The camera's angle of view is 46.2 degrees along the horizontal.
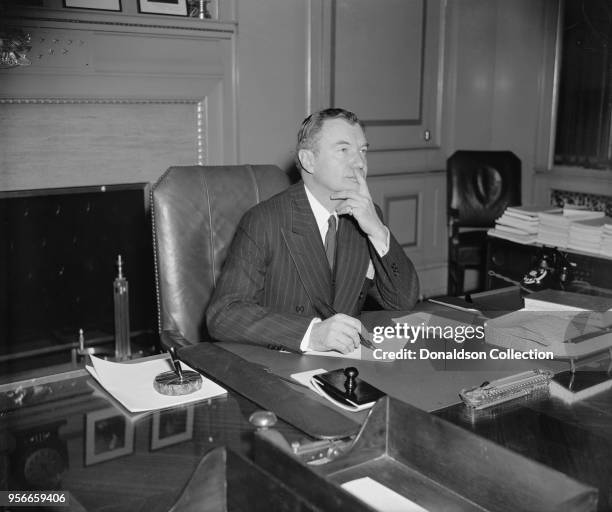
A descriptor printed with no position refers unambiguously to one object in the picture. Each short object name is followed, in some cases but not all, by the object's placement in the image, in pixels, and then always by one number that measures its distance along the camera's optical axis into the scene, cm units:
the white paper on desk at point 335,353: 164
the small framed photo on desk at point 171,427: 119
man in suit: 213
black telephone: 260
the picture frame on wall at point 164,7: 329
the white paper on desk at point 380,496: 97
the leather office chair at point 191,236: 212
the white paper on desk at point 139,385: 135
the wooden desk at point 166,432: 105
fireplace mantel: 302
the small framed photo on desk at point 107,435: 114
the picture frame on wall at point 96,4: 306
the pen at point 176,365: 141
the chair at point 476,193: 434
